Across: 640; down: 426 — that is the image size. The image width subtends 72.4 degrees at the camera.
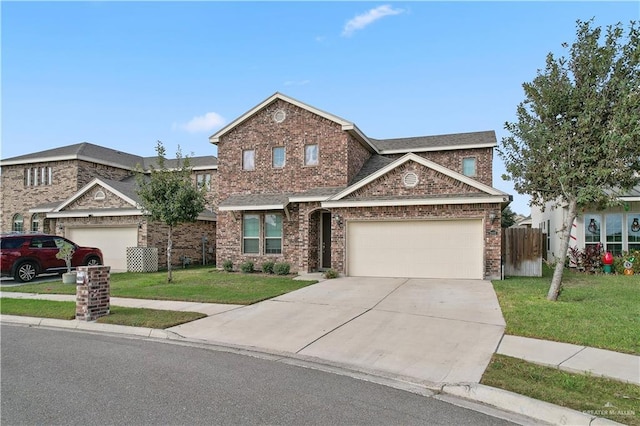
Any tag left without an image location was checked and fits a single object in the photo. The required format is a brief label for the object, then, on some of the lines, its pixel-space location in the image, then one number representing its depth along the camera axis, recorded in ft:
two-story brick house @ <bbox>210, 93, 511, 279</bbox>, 50.52
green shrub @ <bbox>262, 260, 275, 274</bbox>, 59.16
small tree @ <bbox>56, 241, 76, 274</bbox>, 54.34
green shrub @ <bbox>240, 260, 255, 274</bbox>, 60.23
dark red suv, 53.52
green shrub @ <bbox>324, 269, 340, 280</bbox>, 52.45
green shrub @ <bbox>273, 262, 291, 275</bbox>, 57.88
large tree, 33.45
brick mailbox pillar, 31.24
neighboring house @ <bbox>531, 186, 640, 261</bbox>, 60.34
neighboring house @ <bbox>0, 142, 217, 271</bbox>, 69.87
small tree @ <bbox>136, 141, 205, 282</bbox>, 49.70
